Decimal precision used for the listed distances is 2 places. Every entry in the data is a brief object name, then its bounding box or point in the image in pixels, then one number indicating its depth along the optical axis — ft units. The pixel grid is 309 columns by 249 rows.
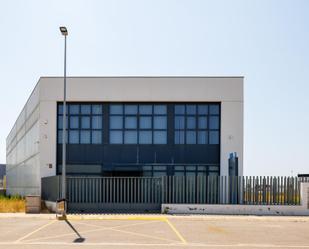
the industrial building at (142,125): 90.53
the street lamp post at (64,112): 66.13
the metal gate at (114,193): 75.00
